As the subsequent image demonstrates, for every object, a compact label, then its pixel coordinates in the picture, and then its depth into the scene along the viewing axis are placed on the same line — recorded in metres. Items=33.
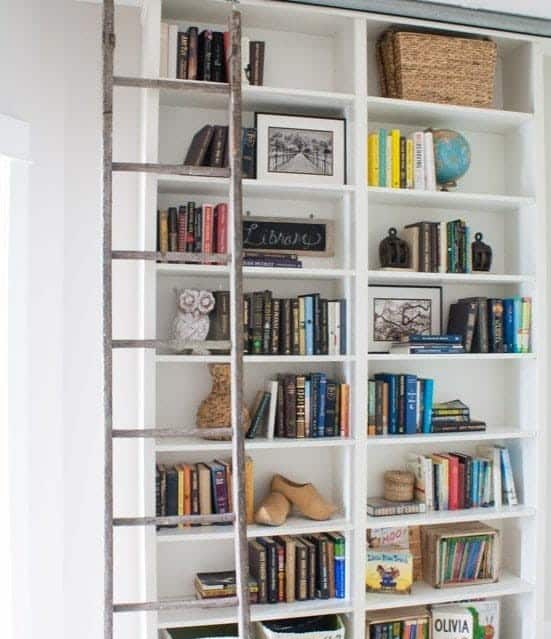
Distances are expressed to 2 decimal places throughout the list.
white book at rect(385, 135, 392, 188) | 2.92
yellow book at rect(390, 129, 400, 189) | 2.93
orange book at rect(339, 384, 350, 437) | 2.85
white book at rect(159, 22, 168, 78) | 2.68
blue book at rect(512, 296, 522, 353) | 3.08
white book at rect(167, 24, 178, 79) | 2.69
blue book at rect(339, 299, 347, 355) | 2.88
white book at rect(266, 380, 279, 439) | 2.79
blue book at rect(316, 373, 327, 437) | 2.84
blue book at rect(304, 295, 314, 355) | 2.83
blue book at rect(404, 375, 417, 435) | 2.95
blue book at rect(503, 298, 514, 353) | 3.09
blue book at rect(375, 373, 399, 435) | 2.95
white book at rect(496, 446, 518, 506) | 3.09
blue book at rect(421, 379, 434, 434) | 2.98
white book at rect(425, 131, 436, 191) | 2.97
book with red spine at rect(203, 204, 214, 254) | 2.71
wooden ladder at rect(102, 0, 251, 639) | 2.36
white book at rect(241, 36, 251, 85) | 2.79
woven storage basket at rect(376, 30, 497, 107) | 2.92
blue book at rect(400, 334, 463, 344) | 2.94
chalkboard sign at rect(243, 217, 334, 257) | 2.86
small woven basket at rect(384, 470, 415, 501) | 3.00
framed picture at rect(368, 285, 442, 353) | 3.06
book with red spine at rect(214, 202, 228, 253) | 2.72
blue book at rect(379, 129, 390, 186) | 2.91
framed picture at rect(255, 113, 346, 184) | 2.83
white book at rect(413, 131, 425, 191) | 2.97
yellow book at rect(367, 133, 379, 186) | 2.89
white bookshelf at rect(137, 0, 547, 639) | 2.71
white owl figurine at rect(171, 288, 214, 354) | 2.71
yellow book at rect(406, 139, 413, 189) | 2.96
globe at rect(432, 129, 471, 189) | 3.01
